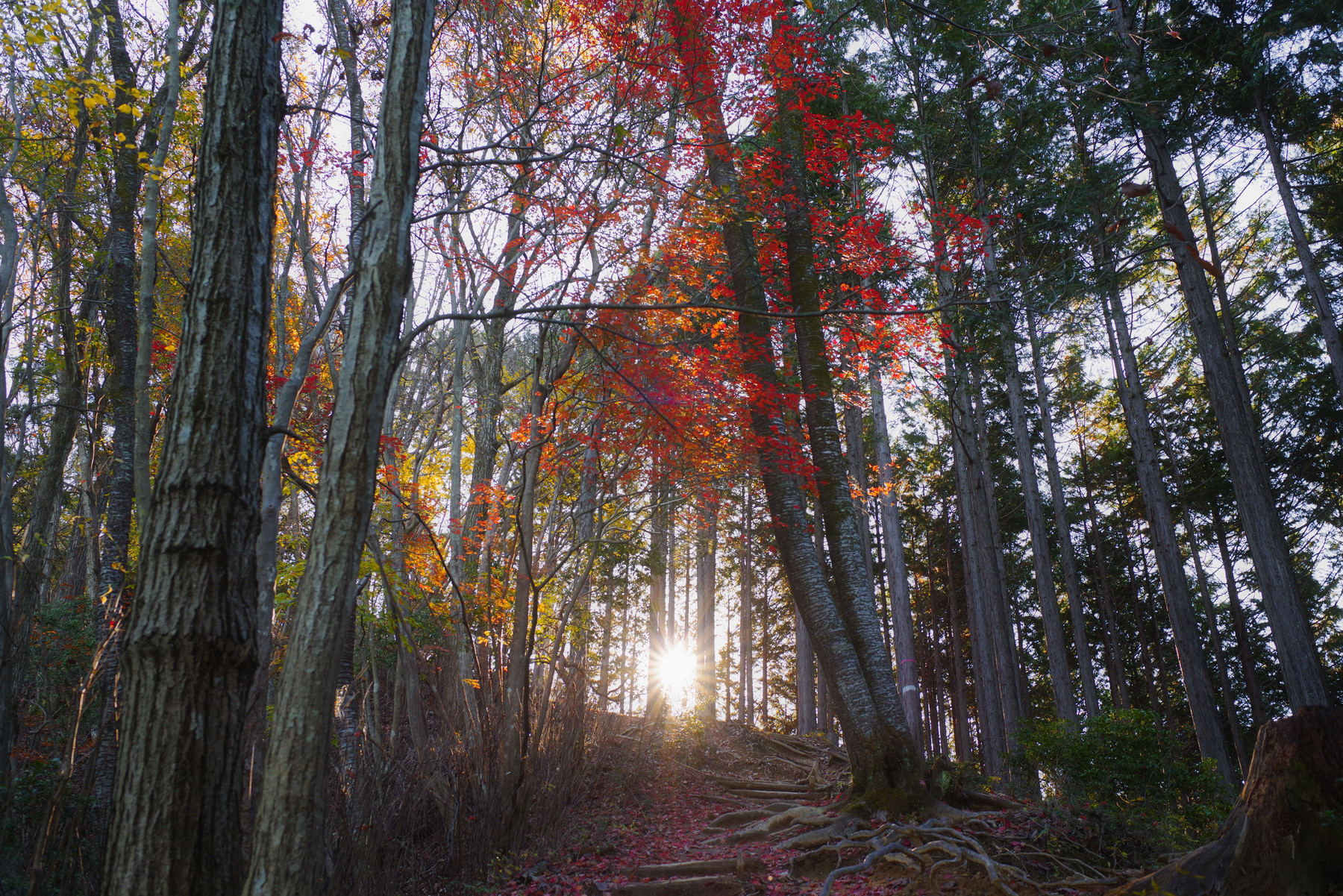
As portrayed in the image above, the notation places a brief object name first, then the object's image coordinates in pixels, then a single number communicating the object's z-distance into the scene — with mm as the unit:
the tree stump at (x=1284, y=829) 2941
